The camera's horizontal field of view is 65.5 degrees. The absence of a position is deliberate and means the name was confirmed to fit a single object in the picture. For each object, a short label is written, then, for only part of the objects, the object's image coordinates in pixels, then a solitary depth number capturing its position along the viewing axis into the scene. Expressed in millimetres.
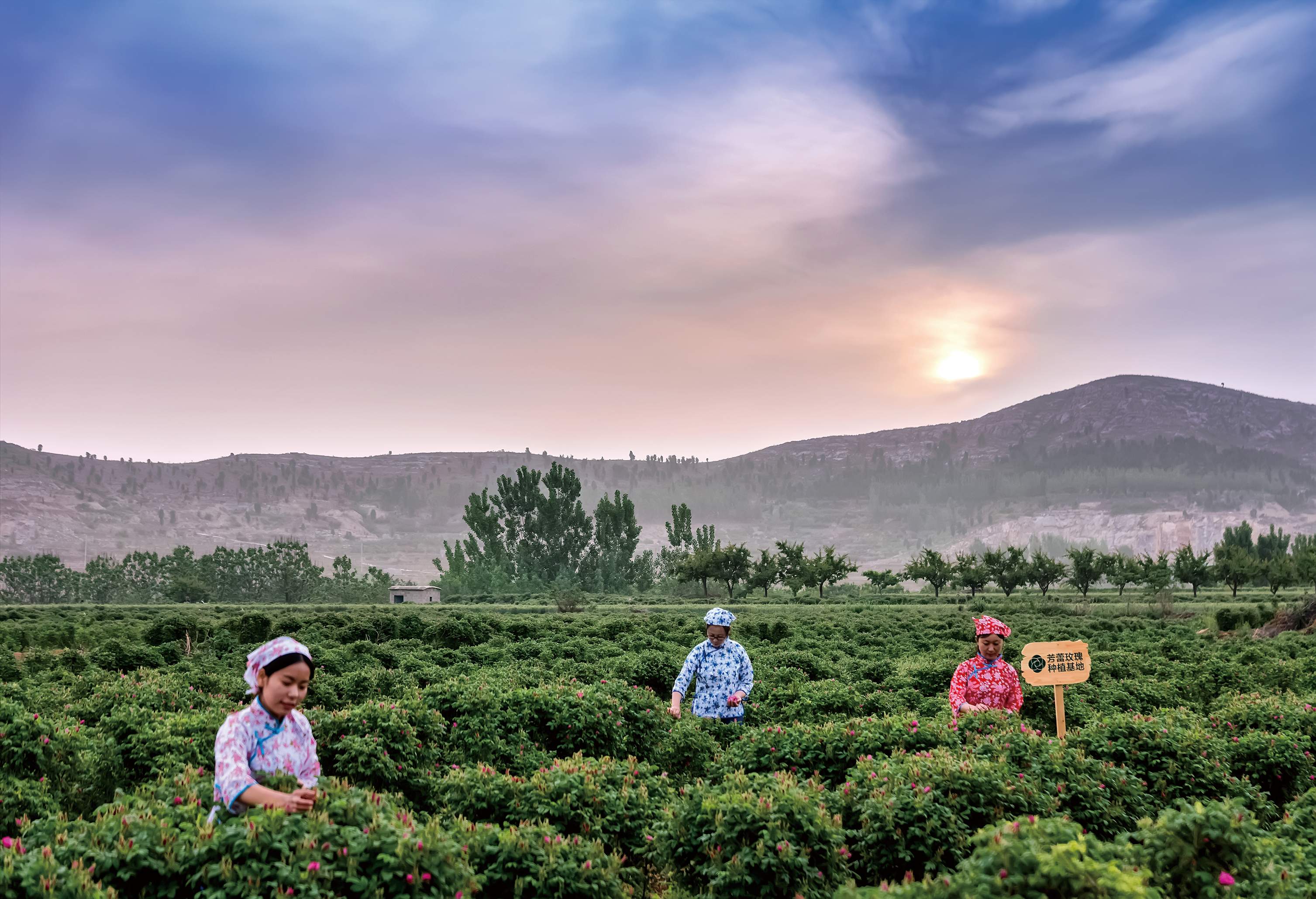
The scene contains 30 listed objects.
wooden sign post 9594
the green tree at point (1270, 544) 109625
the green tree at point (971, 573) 64625
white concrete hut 83931
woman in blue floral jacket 10531
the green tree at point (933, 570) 68812
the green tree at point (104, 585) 86625
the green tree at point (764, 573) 73375
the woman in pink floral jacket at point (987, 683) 9789
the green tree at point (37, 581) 86375
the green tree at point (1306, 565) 59375
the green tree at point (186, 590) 79062
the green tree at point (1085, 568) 61250
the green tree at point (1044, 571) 64000
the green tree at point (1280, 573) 58344
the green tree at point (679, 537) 98062
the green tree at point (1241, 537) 108938
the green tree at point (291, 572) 86062
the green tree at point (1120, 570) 63219
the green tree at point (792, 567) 70875
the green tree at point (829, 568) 69625
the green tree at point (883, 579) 67812
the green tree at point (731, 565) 73688
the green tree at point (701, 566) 73250
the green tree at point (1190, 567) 63656
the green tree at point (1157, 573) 59875
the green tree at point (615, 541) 93312
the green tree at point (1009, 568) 62625
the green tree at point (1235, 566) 61469
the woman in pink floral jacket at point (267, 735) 5340
